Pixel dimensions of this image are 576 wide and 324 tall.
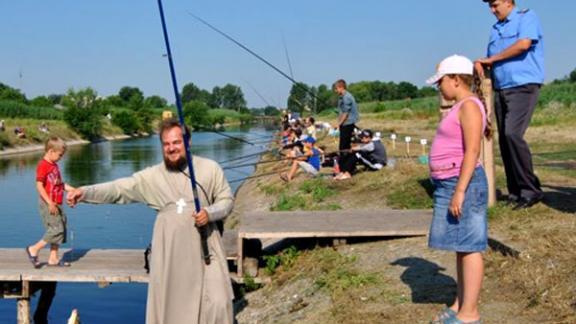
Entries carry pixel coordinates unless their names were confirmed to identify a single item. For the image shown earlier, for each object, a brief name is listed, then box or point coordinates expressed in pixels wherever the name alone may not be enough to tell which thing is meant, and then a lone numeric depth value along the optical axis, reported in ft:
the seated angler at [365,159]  45.11
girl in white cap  14.25
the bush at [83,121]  221.87
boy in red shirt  25.23
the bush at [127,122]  262.67
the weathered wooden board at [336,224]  25.88
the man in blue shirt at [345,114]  44.42
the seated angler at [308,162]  50.39
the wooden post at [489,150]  24.48
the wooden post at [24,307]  26.25
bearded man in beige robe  16.02
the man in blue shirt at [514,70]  22.56
